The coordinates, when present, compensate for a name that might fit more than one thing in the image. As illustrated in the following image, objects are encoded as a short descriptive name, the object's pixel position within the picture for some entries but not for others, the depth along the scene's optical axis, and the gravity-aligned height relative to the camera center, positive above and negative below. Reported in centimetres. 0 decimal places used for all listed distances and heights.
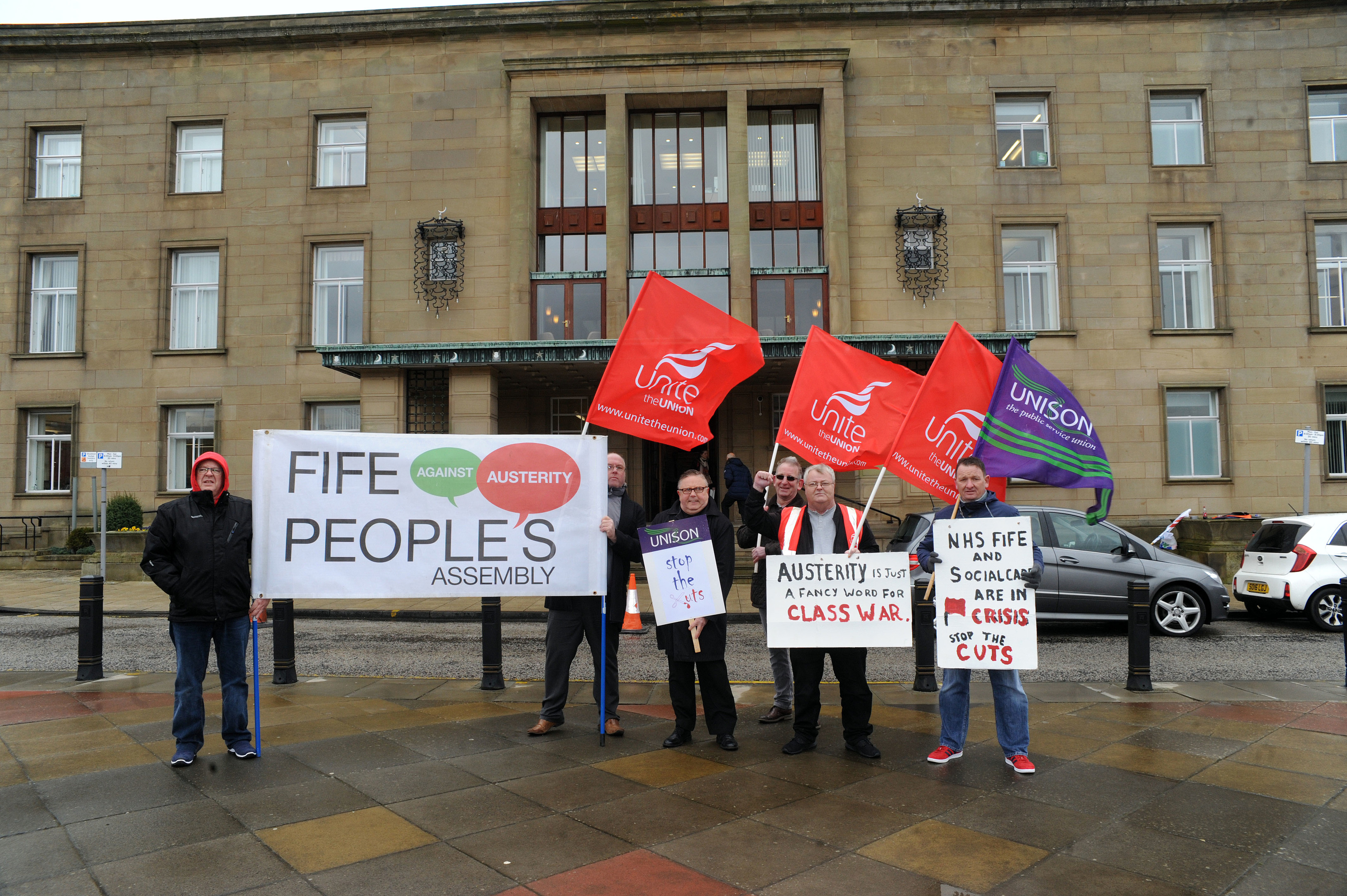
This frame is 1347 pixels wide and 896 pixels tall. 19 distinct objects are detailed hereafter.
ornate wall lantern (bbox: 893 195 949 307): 2152 +601
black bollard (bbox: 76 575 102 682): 845 -147
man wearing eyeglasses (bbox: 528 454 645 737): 620 -98
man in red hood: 539 -65
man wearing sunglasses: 650 -54
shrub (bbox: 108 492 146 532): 2178 -64
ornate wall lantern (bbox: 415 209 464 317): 2211 +598
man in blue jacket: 528 -138
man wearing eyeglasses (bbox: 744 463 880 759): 566 -114
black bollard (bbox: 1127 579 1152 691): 764 -144
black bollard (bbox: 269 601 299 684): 819 -153
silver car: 1088 -136
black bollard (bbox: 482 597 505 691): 790 -159
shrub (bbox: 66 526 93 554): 2127 -131
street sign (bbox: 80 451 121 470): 1734 +62
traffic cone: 1185 -193
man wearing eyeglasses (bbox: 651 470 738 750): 592 -126
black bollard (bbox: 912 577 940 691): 768 -153
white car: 1143 -123
